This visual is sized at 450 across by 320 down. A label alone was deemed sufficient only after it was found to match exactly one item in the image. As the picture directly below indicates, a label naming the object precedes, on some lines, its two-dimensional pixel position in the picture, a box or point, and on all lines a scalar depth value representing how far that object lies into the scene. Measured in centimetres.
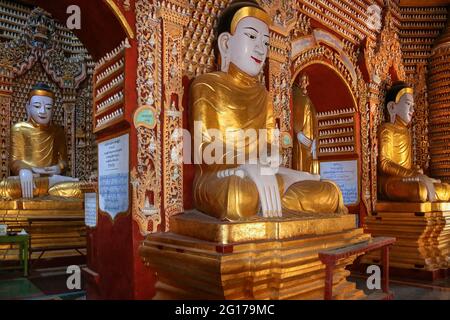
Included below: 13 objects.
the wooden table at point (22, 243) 508
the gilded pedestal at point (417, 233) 584
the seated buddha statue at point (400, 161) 611
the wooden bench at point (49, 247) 619
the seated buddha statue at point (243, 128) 321
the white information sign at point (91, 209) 405
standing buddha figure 612
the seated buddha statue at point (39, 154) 692
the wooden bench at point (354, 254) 285
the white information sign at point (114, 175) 344
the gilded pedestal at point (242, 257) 274
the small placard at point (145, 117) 337
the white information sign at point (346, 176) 657
